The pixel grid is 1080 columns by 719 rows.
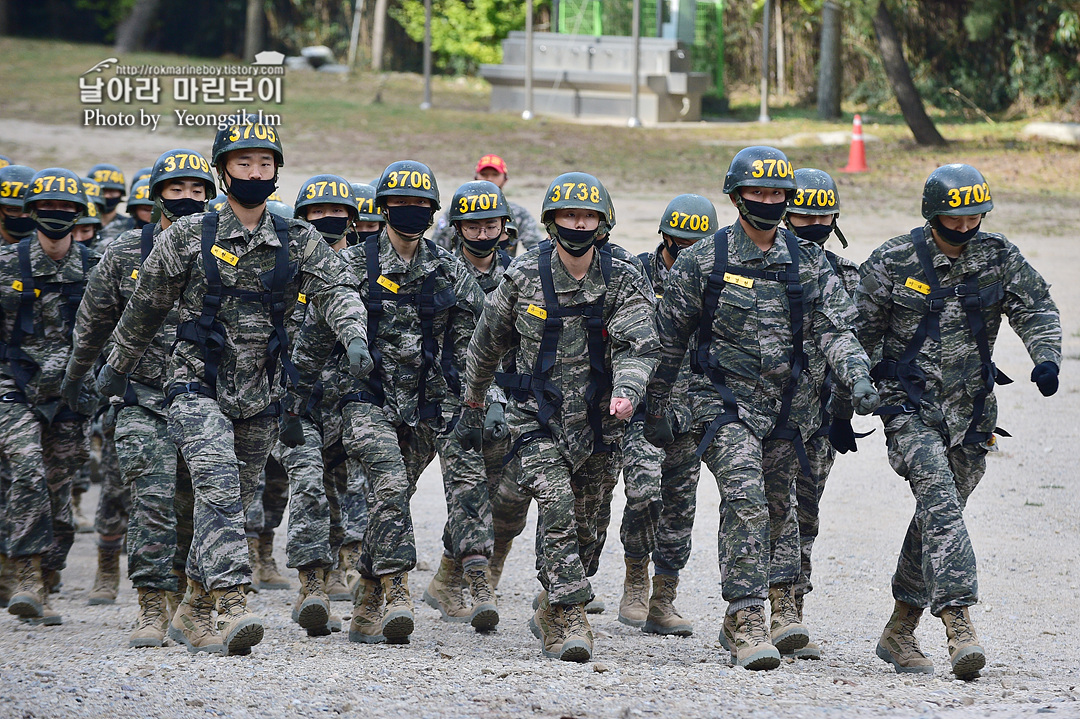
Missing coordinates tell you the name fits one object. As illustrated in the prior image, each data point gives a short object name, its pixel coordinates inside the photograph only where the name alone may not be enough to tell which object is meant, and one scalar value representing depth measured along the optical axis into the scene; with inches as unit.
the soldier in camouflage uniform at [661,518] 581.0
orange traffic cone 1911.9
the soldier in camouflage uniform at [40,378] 613.9
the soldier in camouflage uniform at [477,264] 609.3
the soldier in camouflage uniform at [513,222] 762.8
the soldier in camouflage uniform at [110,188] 899.4
